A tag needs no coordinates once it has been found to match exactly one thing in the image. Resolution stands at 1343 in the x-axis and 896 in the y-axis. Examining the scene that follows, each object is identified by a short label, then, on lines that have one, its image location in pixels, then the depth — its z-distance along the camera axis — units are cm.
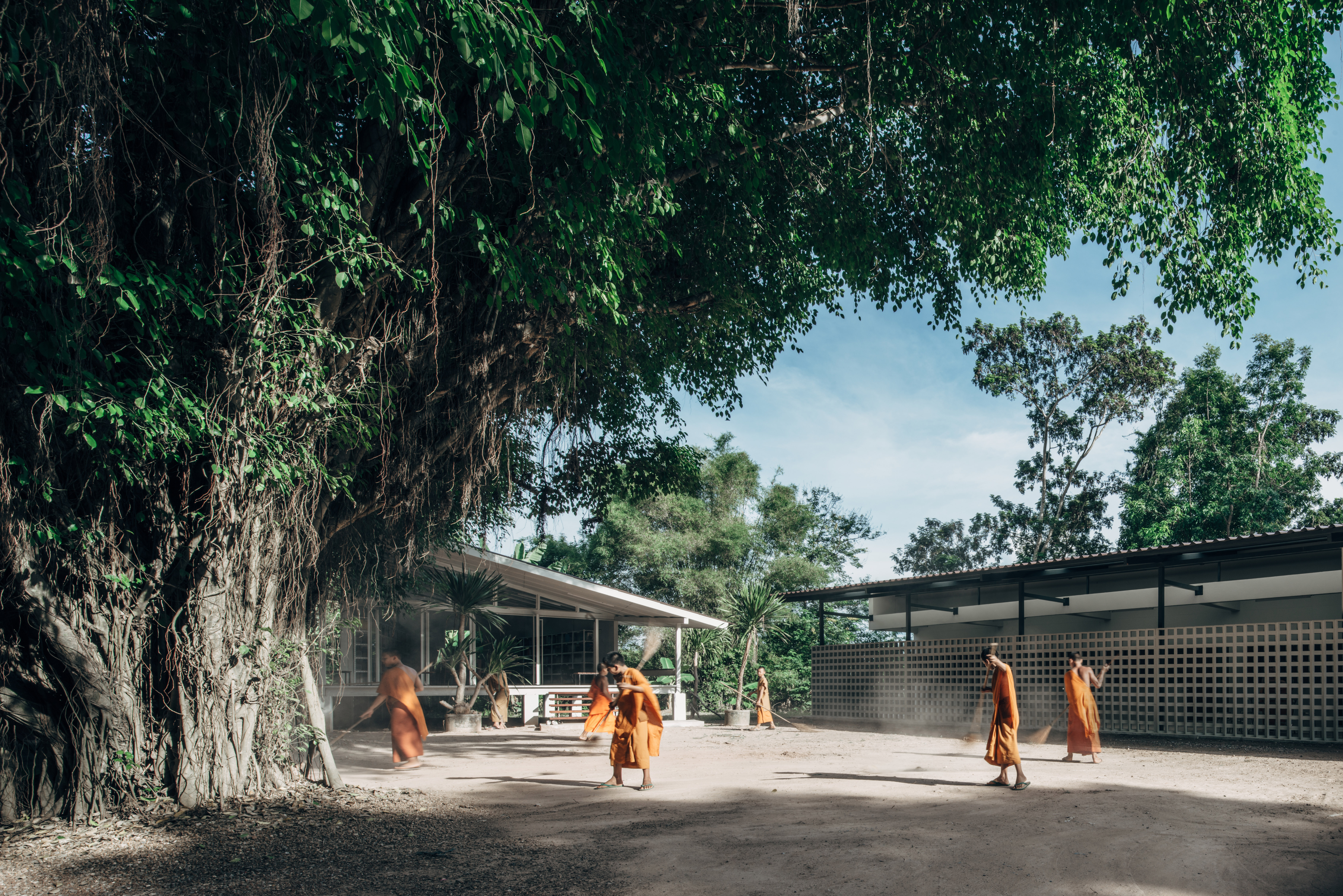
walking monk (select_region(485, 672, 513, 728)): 1900
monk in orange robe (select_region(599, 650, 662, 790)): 927
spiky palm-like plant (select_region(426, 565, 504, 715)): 1788
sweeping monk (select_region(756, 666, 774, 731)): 2069
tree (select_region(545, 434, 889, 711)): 3438
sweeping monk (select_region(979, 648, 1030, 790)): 897
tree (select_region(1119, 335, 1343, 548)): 2669
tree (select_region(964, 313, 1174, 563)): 3109
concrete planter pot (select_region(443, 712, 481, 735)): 1792
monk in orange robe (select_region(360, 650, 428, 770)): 1135
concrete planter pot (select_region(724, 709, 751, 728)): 2088
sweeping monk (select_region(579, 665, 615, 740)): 1187
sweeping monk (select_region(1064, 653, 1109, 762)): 1187
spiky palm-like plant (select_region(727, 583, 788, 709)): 2109
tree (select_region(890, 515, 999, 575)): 3756
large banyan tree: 596
